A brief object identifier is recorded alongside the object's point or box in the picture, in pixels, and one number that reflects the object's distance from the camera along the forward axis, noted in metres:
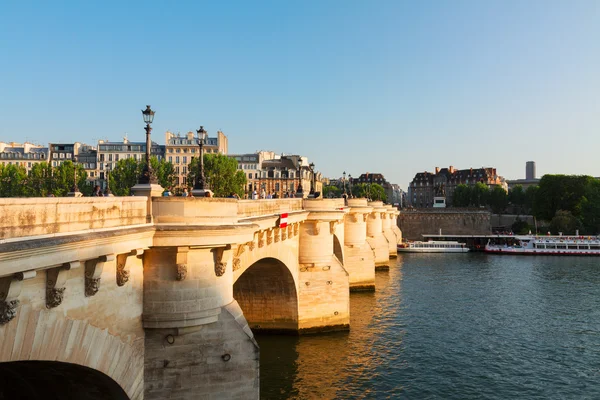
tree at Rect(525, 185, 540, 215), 121.66
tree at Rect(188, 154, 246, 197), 86.81
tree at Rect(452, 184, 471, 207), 150.50
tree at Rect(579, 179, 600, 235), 99.50
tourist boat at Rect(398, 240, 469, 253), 92.50
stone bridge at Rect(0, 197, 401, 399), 8.55
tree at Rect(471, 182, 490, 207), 146.62
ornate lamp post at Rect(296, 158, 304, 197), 35.42
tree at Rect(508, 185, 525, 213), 146.12
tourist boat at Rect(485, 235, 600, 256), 86.94
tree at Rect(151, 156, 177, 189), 87.77
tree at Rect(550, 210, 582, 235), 101.00
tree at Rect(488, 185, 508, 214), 144.00
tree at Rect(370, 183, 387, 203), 167.38
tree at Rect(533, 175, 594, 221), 110.25
